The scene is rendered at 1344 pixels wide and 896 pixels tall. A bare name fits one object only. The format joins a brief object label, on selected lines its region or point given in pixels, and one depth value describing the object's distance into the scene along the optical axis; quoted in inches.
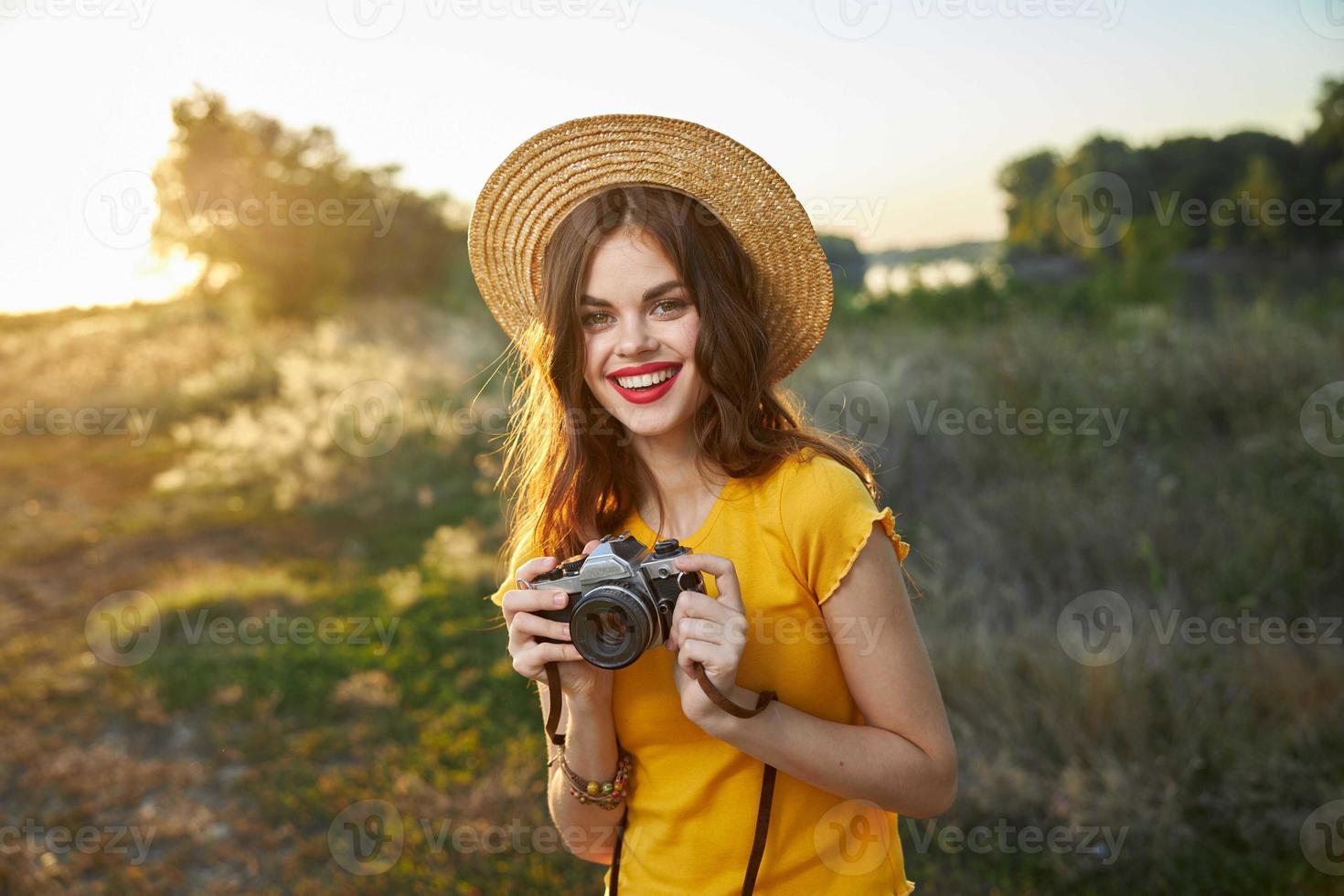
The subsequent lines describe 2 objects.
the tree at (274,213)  644.1
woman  57.7
